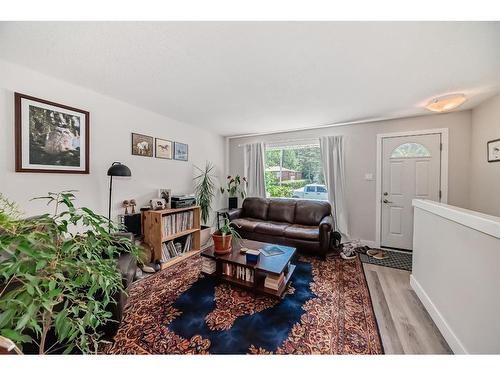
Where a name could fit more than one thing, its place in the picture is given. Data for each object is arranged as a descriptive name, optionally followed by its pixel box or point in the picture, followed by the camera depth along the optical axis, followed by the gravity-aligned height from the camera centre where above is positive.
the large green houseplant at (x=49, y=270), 0.58 -0.31
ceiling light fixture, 2.13 +0.96
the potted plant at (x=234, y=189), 4.13 -0.11
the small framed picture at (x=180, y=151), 3.23 +0.57
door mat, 2.56 -1.07
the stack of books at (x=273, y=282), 1.78 -0.92
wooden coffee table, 1.79 -0.83
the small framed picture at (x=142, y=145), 2.64 +0.56
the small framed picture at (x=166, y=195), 2.80 -0.16
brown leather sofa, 2.74 -0.66
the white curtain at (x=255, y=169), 4.10 +0.33
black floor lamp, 2.10 +0.14
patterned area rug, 1.33 -1.11
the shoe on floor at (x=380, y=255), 2.81 -1.05
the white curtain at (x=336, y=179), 3.42 +0.10
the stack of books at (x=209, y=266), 2.13 -0.92
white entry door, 2.93 +0.08
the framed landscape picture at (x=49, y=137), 1.72 +0.46
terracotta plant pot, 2.07 -0.63
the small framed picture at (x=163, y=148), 2.94 +0.56
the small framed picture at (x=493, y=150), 2.21 +0.42
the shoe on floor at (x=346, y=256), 2.76 -1.05
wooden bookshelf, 2.46 -0.62
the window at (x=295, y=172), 3.77 +0.26
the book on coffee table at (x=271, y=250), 2.10 -0.74
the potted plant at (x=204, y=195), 3.38 -0.20
